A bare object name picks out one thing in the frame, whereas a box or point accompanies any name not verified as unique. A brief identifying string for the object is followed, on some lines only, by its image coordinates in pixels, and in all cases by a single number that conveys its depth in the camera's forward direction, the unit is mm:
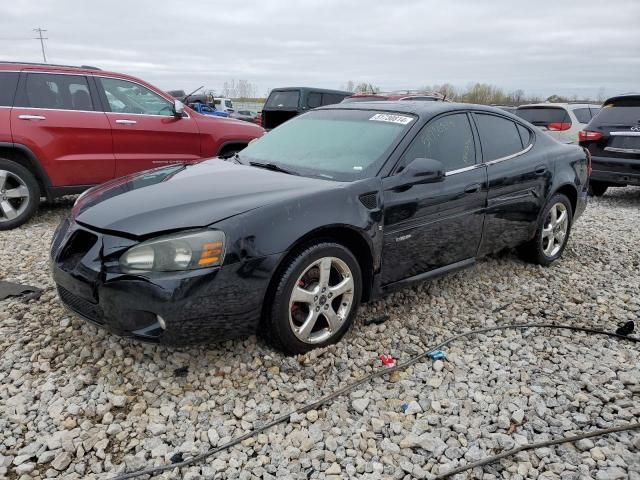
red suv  5379
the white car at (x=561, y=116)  10500
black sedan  2545
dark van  13414
